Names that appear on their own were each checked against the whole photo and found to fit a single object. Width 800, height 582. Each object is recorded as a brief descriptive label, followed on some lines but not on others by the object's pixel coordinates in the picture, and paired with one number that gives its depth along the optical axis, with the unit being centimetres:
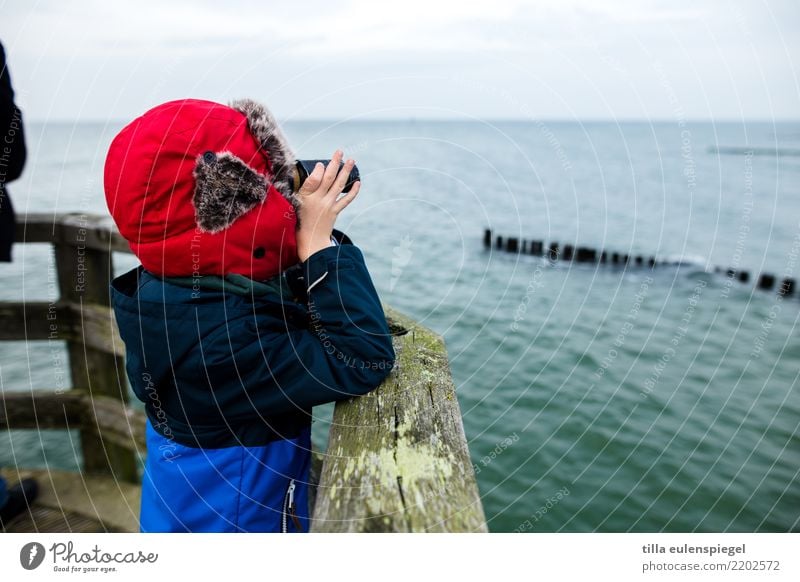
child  119
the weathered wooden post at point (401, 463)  94
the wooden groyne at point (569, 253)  1322
